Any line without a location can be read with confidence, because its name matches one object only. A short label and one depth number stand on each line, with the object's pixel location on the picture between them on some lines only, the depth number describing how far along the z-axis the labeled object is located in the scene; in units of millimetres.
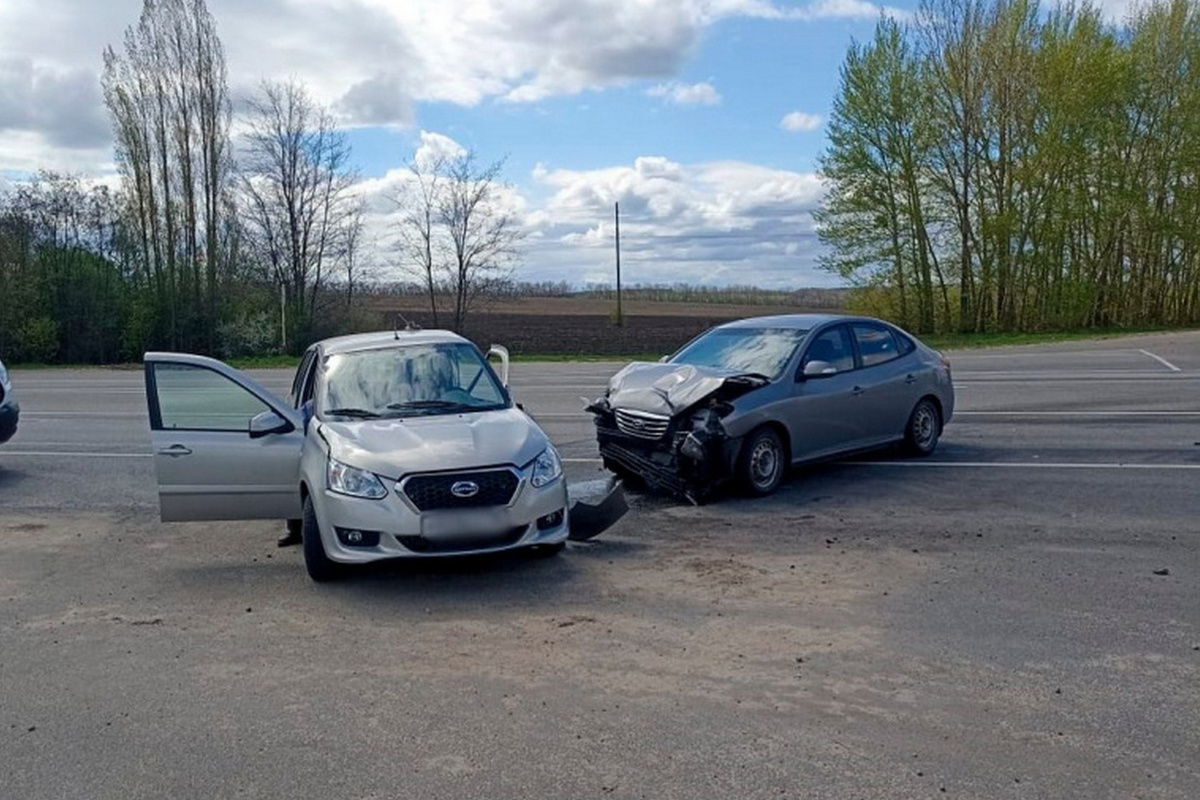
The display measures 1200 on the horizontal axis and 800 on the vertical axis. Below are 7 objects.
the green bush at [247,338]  40500
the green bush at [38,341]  38250
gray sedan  9945
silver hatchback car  7094
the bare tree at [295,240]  42000
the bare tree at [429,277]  43825
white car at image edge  12438
